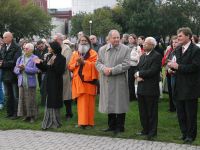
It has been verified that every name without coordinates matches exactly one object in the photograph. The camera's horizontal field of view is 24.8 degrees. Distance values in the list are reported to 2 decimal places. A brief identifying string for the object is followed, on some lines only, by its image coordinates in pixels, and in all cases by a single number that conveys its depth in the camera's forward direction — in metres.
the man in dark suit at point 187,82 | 8.48
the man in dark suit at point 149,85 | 8.97
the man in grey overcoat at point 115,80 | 9.45
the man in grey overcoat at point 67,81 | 11.05
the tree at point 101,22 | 67.06
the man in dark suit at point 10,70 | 11.33
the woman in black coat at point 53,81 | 9.96
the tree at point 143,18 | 62.75
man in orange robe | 9.98
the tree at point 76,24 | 81.20
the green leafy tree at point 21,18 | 59.88
